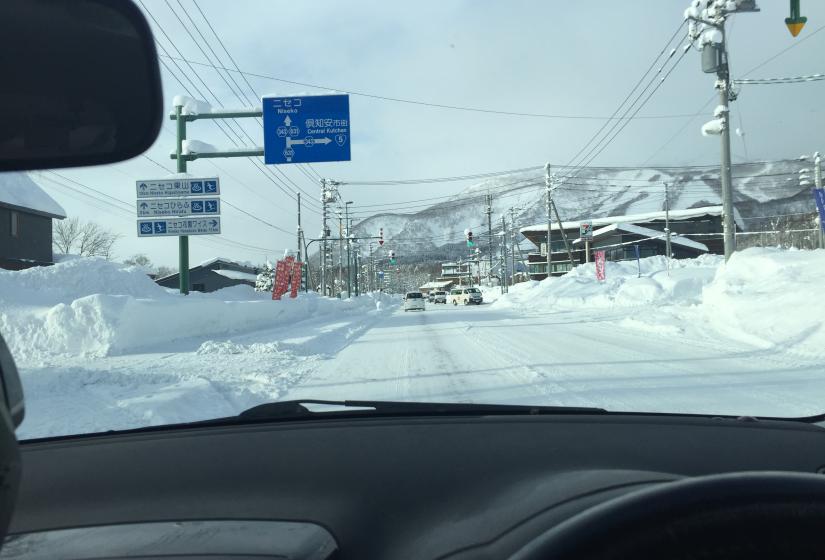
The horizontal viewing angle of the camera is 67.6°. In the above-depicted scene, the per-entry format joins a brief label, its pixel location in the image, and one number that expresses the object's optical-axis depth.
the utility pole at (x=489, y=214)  70.44
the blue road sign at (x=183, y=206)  20.64
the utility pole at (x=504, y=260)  69.87
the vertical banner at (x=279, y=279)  33.50
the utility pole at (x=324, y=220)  52.40
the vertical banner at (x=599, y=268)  38.62
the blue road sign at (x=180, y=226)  20.44
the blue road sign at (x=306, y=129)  17.55
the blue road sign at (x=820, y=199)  16.48
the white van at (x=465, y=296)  54.25
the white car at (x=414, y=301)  43.44
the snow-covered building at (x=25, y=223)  24.27
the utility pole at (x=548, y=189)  50.50
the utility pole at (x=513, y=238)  80.50
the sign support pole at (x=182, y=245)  19.94
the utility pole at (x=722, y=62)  17.41
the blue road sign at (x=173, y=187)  20.52
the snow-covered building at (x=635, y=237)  60.41
